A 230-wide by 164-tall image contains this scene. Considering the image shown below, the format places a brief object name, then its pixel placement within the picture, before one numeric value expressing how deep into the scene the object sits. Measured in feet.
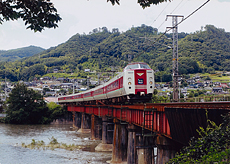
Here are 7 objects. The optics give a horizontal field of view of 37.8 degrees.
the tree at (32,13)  35.17
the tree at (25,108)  290.76
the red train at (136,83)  87.30
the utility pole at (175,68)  99.06
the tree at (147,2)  36.63
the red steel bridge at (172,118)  36.45
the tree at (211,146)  28.79
